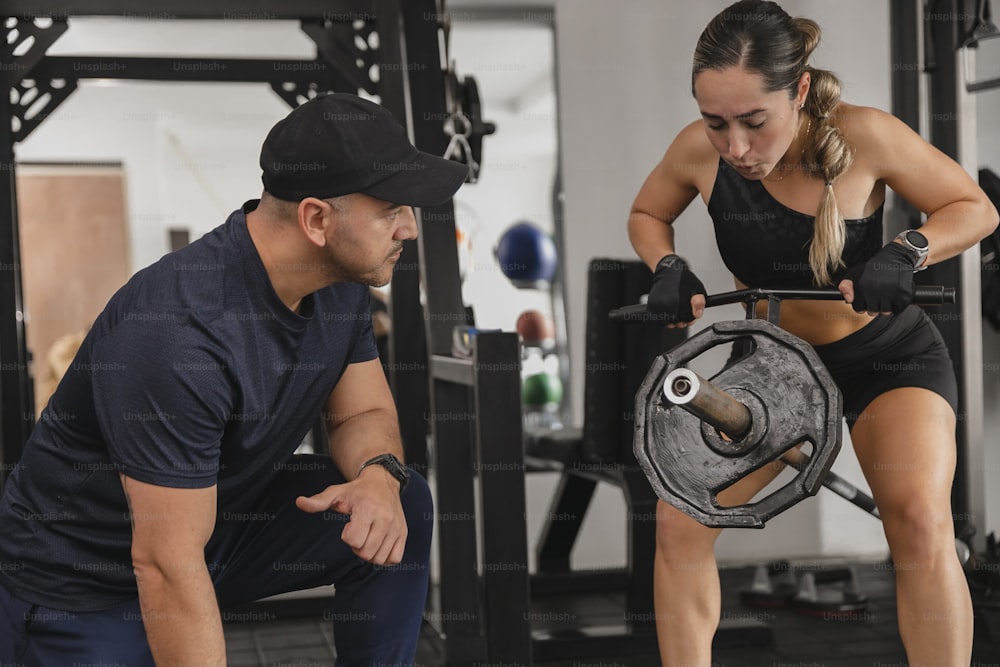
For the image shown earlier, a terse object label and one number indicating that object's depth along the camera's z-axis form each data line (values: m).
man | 1.68
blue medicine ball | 6.66
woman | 1.95
